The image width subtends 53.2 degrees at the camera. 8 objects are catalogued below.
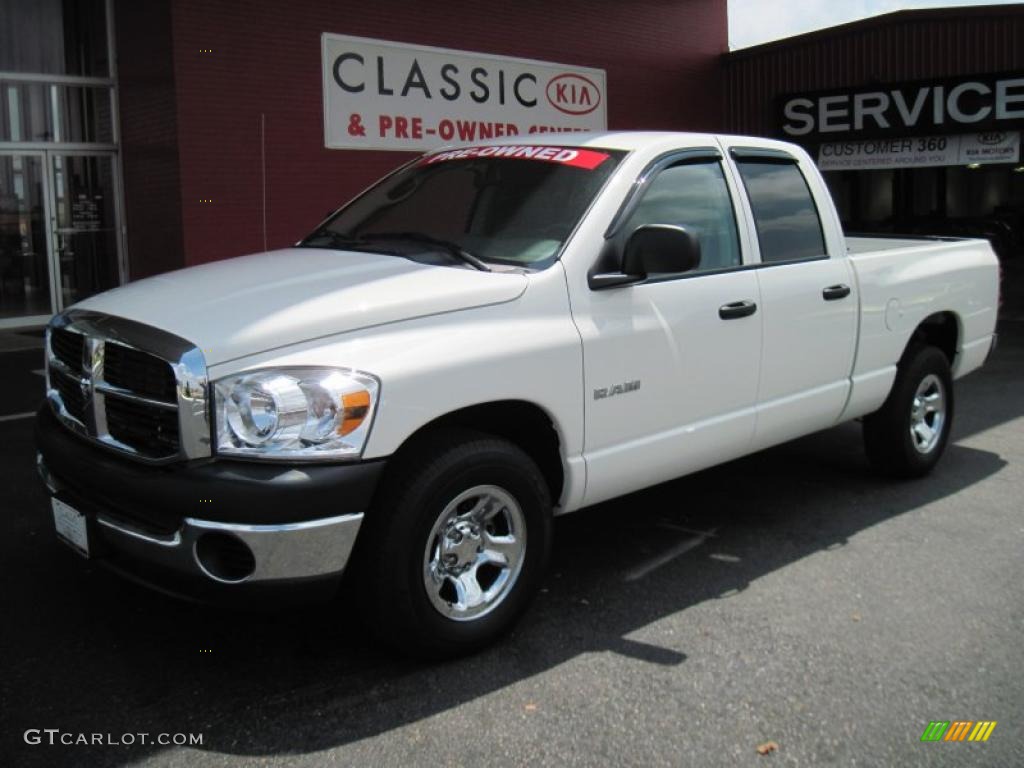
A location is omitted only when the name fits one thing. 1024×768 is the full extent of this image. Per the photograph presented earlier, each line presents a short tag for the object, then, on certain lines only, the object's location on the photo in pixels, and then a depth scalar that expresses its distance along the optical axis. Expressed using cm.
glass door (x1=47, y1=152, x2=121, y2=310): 1331
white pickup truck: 315
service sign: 1522
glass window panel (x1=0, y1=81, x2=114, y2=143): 1295
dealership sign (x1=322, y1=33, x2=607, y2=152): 1320
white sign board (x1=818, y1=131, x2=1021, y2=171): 1550
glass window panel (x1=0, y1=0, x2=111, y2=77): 1293
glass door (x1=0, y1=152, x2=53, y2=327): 1303
